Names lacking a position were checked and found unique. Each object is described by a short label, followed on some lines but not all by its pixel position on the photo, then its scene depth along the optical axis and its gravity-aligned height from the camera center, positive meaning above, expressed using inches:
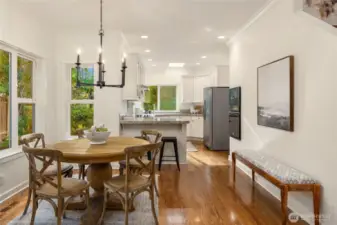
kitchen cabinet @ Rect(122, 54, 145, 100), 236.7 +26.5
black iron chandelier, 116.4 +18.2
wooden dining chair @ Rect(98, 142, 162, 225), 99.0 -30.4
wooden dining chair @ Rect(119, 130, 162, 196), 137.3 -30.1
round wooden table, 102.2 -20.2
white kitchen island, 208.4 -16.1
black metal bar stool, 197.6 -27.6
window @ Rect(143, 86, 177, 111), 393.7 +17.8
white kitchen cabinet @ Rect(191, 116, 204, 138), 355.3 -24.8
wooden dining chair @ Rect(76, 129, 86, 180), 145.6 -35.9
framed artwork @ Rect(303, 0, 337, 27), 83.7 +33.5
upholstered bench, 98.3 -27.9
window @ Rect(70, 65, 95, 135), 203.0 +4.3
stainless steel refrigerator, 289.7 -11.2
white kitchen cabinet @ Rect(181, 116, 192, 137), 362.9 -25.4
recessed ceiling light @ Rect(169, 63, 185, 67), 347.7 +60.1
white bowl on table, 122.3 -13.2
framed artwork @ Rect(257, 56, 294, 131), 121.5 +7.9
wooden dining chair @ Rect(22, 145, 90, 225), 92.7 -30.4
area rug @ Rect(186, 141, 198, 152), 286.3 -44.8
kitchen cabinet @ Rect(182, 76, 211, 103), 366.9 +29.6
